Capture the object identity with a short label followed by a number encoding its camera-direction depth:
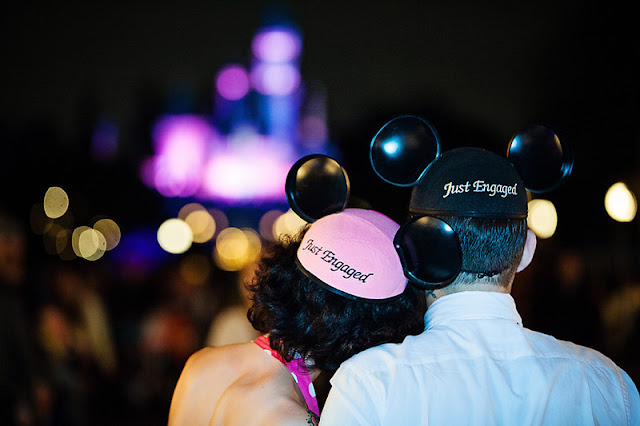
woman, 2.16
